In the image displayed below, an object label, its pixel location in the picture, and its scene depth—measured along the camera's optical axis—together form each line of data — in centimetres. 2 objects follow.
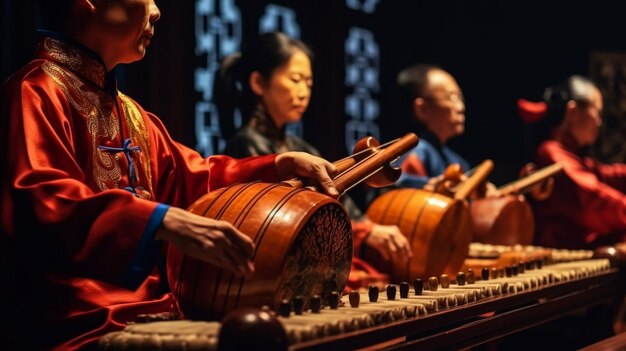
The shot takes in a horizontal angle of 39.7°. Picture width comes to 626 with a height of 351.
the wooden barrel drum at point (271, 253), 212
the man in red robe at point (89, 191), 204
